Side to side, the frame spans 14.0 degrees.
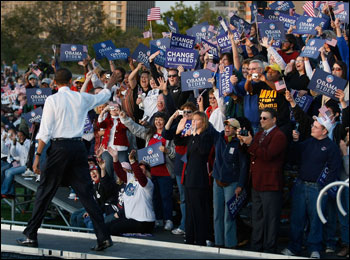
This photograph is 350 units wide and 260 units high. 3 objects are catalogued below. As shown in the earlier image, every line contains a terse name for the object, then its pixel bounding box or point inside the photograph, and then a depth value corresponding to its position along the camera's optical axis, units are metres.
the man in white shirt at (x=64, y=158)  15.95
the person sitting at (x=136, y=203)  21.70
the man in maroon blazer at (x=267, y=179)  18.87
